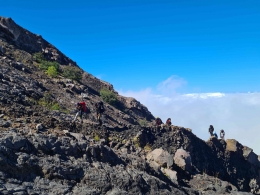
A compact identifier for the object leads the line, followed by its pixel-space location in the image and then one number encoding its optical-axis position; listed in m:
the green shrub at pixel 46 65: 24.84
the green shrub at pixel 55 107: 15.58
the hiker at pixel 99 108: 15.53
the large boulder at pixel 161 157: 11.88
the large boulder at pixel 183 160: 12.77
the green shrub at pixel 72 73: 26.96
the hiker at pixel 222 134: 20.44
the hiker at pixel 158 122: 18.68
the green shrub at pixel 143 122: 25.27
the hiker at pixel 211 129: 20.28
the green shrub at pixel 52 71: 24.02
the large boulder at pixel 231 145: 18.30
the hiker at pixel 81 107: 13.49
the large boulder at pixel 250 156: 18.56
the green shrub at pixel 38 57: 26.28
